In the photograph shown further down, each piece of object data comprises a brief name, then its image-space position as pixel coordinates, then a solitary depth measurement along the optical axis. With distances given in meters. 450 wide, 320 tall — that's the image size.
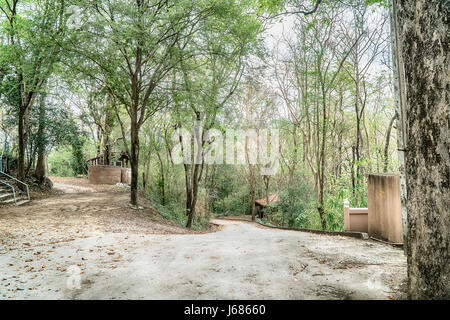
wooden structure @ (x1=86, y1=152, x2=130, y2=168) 24.78
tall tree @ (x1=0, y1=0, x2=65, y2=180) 8.98
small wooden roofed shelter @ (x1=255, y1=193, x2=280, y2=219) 31.13
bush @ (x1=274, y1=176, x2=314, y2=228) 19.22
